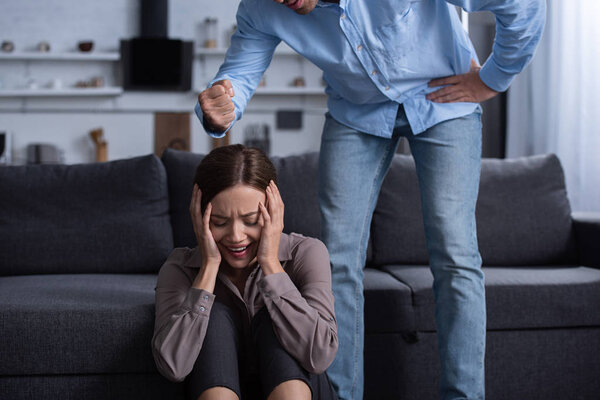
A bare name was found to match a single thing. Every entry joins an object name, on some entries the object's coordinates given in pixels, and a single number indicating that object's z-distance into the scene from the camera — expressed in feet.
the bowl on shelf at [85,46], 18.33
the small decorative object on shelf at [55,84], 18.45
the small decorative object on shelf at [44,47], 18.44
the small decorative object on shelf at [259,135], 19.02
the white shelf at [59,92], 17.95
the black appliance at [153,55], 18.54
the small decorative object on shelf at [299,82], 19.13
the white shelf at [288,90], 18.66
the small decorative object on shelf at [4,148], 17.07
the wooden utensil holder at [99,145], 18.30
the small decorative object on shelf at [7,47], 18.24
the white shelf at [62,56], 17.99
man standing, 4.54
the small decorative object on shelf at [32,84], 18.44
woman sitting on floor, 3.79
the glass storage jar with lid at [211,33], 18.83
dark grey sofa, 4.82
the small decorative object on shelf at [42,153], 17.52
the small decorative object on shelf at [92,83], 18.58
